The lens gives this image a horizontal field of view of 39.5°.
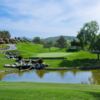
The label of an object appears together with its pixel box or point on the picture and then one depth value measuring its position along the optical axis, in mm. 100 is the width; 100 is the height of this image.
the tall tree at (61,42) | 61672
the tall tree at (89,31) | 34924
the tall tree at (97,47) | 29237
